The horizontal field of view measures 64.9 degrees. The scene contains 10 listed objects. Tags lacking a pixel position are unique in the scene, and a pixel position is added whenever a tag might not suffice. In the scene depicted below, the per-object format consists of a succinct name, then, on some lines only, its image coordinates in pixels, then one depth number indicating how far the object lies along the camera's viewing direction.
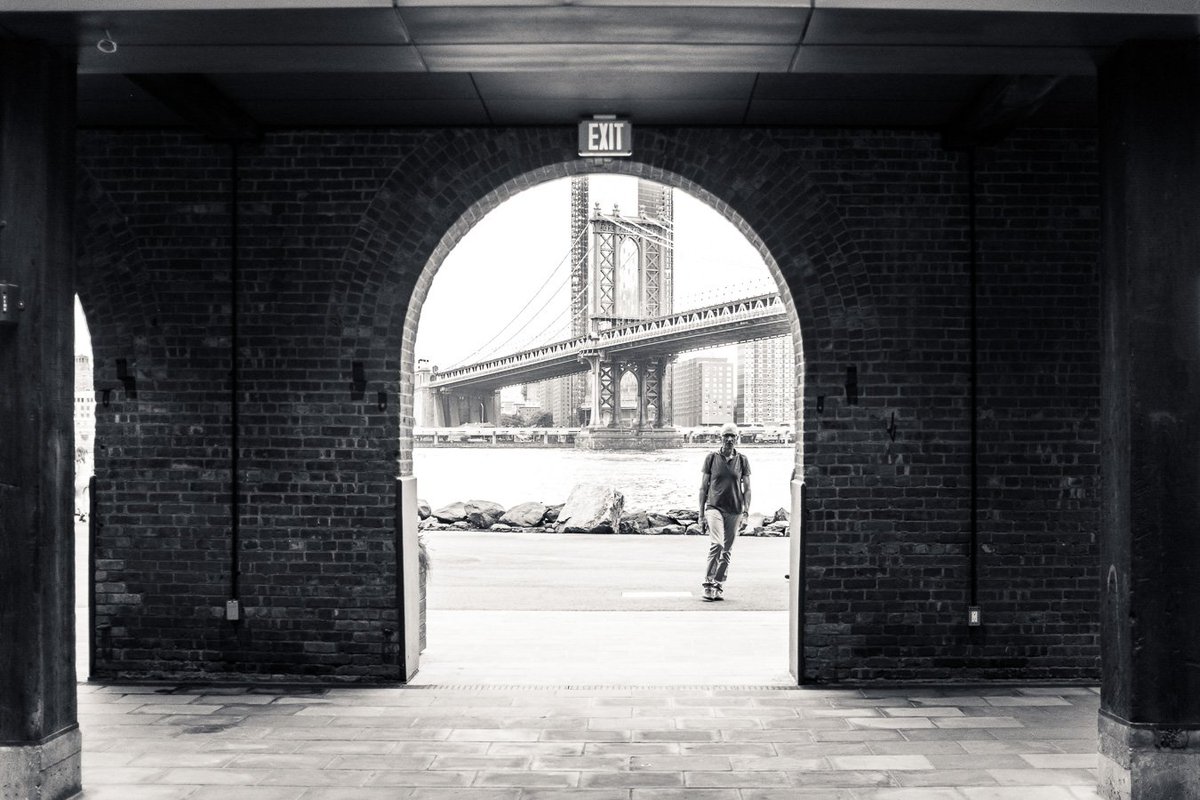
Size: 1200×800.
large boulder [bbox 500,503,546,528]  15.86
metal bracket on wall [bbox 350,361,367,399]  5.84
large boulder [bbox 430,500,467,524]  16.28
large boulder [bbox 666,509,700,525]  16.05
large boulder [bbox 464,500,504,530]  16.12
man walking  8.42
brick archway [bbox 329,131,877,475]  5.80
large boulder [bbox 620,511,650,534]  15.22
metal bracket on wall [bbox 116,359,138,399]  5.83
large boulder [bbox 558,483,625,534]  15.05
